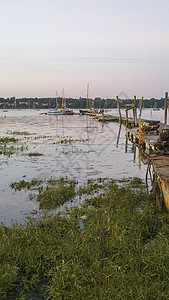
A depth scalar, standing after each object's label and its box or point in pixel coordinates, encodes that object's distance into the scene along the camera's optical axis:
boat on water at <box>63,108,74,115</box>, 121.18
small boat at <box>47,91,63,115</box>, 129.60
